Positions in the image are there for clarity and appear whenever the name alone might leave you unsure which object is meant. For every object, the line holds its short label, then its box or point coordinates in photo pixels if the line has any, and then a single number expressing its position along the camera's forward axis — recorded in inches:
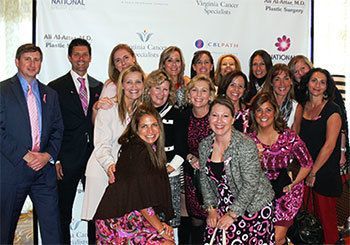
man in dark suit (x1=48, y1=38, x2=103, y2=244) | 173.0
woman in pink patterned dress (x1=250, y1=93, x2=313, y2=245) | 153.4
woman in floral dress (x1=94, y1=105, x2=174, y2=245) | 130.9
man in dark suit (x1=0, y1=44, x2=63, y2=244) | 155.1
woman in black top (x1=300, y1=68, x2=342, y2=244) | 172.9
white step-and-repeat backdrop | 197.9
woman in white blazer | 152.7
